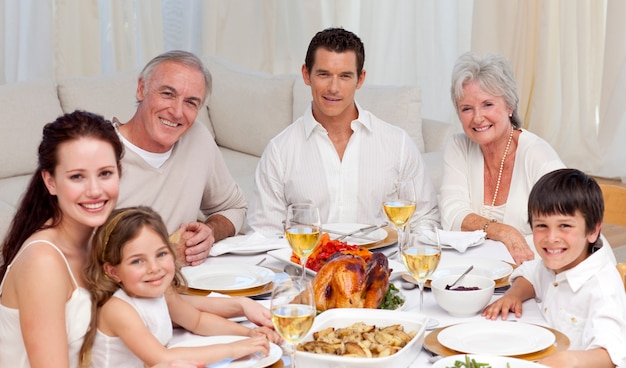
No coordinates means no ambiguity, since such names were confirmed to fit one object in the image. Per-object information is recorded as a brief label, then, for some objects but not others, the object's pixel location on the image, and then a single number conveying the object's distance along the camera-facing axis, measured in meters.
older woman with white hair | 2.85
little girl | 1.67
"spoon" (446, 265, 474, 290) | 2.00
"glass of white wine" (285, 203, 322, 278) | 2.01
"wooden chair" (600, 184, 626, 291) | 2.65
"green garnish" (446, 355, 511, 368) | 1.54
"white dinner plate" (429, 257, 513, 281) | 2.18
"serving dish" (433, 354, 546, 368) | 1.54
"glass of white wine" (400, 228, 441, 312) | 1.81
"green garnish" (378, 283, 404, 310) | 1.93
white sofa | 4.37
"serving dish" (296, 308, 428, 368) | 1.52
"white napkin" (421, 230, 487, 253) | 2.40
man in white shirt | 3.00
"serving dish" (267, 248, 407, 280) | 2.16
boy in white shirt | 1.88
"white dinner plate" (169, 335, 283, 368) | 1.65
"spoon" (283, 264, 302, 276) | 2.19
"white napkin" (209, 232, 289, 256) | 2.40
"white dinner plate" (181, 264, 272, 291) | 2.11
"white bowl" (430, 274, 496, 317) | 1.89
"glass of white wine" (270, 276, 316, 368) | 1.46
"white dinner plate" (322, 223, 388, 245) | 2.43
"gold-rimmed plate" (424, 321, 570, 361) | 1.65
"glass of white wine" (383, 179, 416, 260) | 2.20
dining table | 1.73
